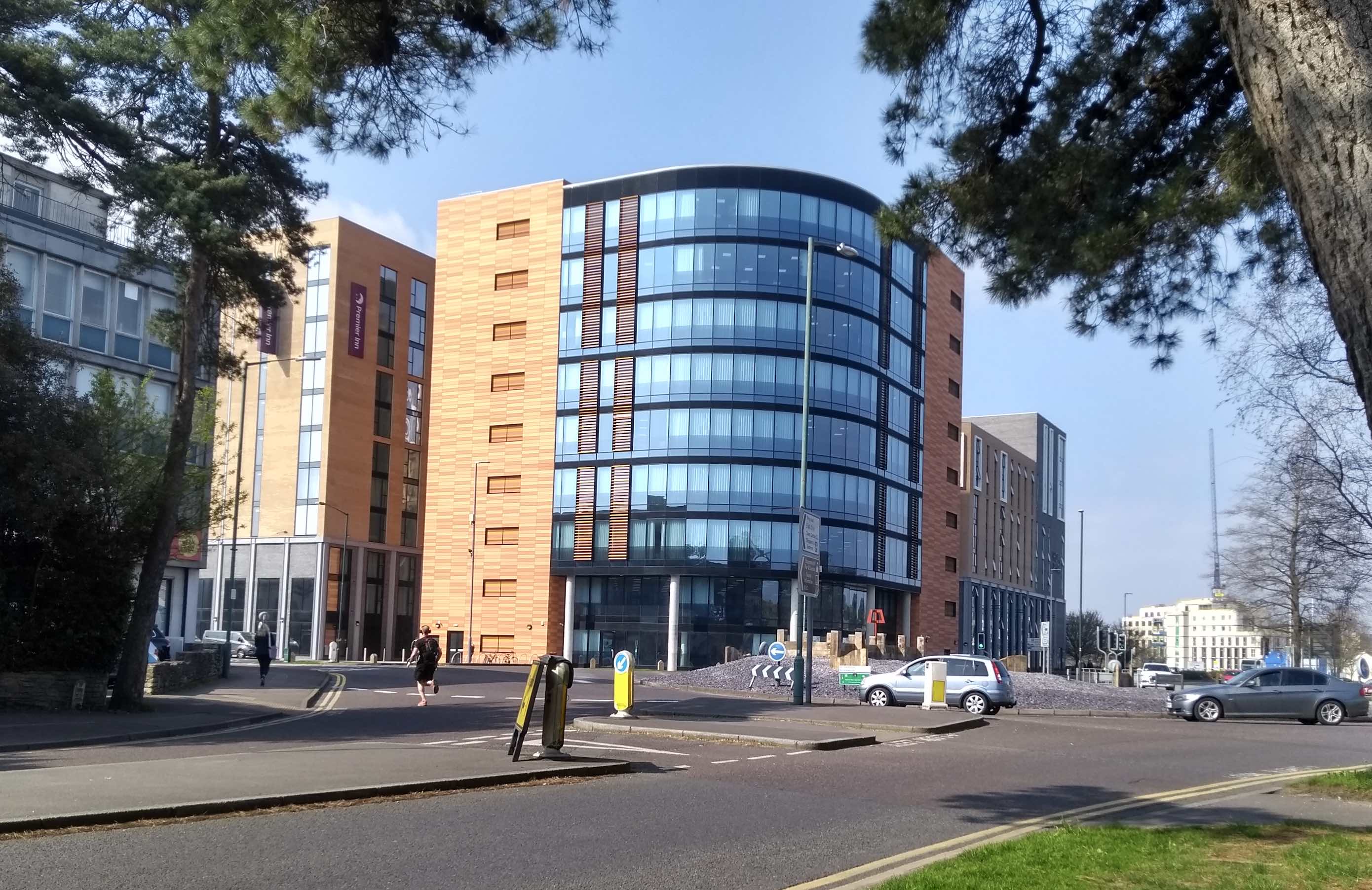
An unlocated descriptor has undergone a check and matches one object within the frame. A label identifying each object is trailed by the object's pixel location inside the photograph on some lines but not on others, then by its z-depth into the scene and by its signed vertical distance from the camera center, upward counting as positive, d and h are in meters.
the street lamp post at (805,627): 29.33 -0.82
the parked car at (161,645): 34.22 -2.14
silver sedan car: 31.48 -2.29
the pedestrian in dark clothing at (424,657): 27.25 -1.70
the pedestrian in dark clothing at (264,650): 33.31 -2.01
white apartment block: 172.12 -6.11
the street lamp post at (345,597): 75.56 -1.27
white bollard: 28.59 -2.07
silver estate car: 29.47 -2.14
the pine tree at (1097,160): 10.59 +3.89
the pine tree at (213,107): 9.95 +5.69
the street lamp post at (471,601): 69.25 -1.14
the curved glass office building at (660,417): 64.94 +9.13
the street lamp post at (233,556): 34.84 +0.61
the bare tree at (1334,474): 16.66 +2.26
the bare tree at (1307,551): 22.23 +1.29
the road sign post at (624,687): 21.66 -1.72
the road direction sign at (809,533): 29.00 +1.36
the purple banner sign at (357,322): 78.00 +15.72
